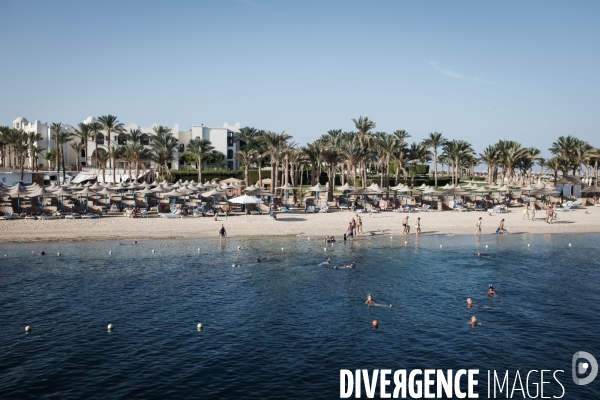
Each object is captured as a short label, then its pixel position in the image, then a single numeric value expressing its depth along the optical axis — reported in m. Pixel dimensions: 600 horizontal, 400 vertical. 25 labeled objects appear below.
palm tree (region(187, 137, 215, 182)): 77.35
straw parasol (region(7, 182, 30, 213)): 40.62
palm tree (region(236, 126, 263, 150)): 98.25
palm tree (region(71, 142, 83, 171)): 85.00
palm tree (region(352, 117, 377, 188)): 68.50
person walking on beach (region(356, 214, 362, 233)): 38.28
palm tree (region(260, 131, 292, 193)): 61.50
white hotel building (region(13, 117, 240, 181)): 93.62
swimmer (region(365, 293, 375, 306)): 20.86
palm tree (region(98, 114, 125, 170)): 77.50
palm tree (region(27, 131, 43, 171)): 80.69
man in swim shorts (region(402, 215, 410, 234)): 38.84
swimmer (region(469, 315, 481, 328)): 18.41
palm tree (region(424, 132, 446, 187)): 75.56
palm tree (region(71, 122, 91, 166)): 81.09
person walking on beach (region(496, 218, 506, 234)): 39.38
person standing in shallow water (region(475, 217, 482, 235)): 39.16
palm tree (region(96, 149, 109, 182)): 72.56
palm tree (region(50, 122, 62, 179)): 77.38
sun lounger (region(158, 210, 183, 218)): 43.70
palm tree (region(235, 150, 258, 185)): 72.62
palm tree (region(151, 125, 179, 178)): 75.48
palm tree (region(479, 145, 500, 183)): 72.44
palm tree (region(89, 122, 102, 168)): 79.25
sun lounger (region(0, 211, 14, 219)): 40.21
